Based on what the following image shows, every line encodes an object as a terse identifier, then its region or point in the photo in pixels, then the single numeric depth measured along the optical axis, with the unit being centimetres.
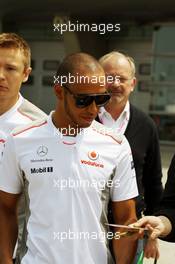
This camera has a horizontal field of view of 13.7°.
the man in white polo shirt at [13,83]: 252
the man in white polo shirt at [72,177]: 217
